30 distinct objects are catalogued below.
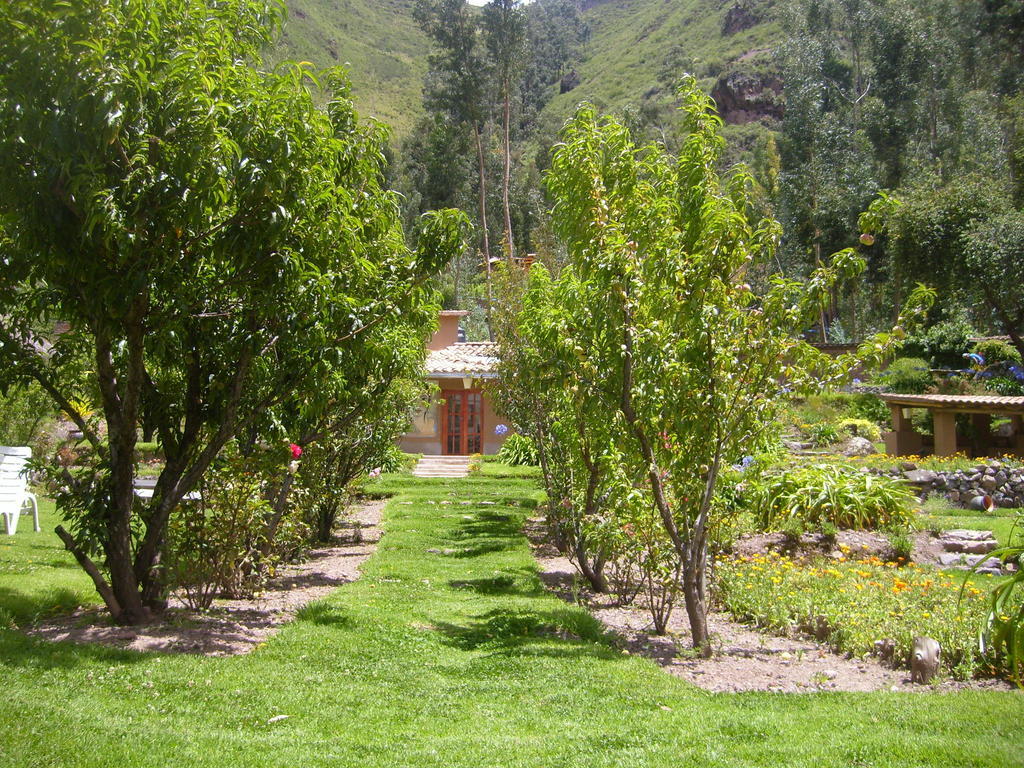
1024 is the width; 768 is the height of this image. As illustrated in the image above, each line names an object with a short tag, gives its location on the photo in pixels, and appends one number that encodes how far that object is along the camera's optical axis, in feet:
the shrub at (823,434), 66.44
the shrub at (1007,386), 71.31
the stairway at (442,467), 75.24
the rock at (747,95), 264.11
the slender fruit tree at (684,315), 20.85
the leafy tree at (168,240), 16.75
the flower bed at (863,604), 20.43
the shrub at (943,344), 86.38
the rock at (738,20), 301.63
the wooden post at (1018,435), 60.34
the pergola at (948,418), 53.31
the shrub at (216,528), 22.98
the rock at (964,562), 31.71
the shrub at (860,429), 70.64
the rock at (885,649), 20.80
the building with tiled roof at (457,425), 91.76
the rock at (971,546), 34.73
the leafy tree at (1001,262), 81.10
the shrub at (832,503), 38.19
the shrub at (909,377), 79.25
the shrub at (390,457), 40.40
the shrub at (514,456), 72.54
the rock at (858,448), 62.90
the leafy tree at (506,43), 134.21
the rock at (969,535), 35.78
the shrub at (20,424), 51.11
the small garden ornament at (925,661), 19.03
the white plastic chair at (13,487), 33.78
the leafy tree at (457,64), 134.82
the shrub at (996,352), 78.89
